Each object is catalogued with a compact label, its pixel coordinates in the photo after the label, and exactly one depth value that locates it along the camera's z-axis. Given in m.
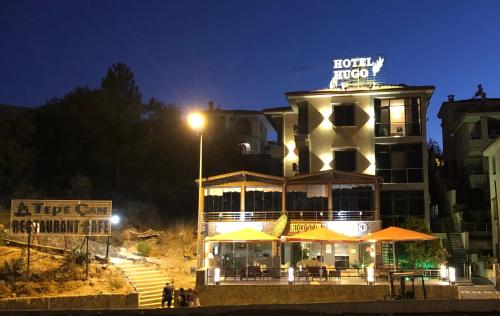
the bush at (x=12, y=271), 29.78
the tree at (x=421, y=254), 34.53
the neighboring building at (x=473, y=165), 44.31
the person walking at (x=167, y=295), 26.42
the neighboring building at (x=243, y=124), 66.56
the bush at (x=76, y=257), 32.00
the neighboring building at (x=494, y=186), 41.81
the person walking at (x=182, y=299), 26.55
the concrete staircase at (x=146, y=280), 30.20
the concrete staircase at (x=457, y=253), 38.46
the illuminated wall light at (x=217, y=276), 30.15
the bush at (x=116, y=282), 30.19
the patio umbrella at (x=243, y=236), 33.50
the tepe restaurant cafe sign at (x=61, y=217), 31.95
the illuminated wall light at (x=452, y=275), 29.19
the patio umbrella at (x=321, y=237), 32.78
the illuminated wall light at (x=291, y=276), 30.02
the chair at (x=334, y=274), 30.72
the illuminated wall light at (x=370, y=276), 29.59
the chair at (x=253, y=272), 31.70
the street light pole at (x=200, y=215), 31.52
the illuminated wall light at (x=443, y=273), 31.47
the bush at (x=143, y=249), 38.47
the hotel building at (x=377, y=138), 43.94
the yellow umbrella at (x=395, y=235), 31.89
